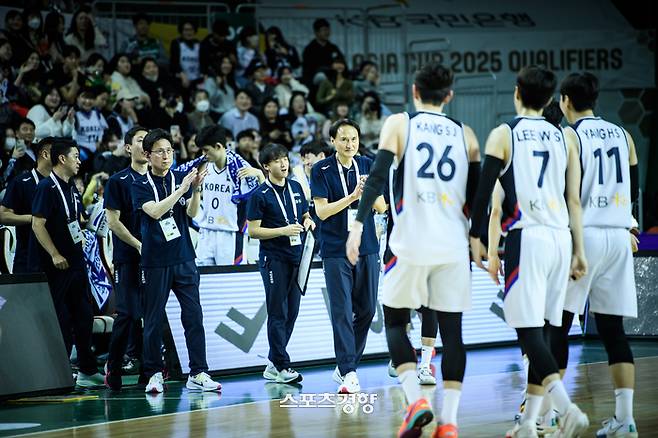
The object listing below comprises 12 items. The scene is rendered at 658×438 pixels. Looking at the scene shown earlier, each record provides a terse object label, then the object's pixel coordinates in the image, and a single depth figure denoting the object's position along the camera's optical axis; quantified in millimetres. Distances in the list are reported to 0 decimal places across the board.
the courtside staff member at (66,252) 18344
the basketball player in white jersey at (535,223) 11953
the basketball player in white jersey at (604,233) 12742
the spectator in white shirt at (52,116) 26719
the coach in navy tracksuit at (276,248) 18531
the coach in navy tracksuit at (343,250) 16875
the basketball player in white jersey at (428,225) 11953
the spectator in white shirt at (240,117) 31344
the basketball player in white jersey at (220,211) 22453
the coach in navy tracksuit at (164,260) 17437
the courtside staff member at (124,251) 17969
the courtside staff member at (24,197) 18953
